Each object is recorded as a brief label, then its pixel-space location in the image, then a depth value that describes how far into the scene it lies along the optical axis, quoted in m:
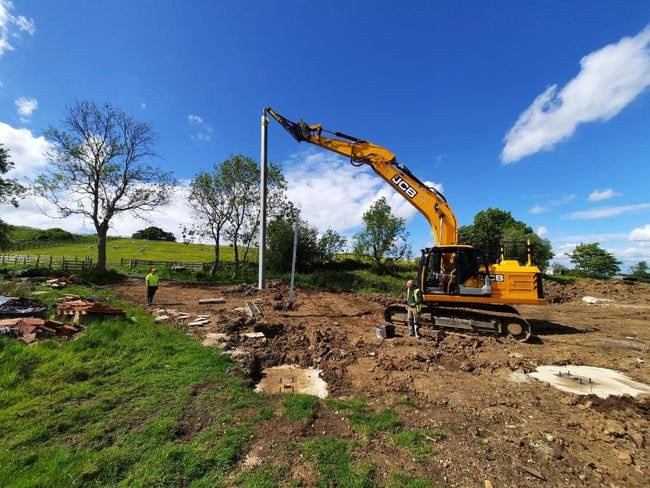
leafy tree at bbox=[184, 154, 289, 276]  24.17
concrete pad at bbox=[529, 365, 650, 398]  5.27
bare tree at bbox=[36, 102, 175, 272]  20.88
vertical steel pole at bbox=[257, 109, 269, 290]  12.53
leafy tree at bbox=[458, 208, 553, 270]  31.09
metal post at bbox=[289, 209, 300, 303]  12.10
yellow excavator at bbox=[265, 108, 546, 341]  8.53
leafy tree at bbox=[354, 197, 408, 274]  28.58
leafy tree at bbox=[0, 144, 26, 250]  22.14
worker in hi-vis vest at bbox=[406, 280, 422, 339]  8.56
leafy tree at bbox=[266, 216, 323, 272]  26.38
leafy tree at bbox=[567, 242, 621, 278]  34.09
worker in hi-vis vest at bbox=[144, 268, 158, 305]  11.34
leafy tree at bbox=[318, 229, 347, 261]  28.77
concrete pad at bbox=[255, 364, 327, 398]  5.24
